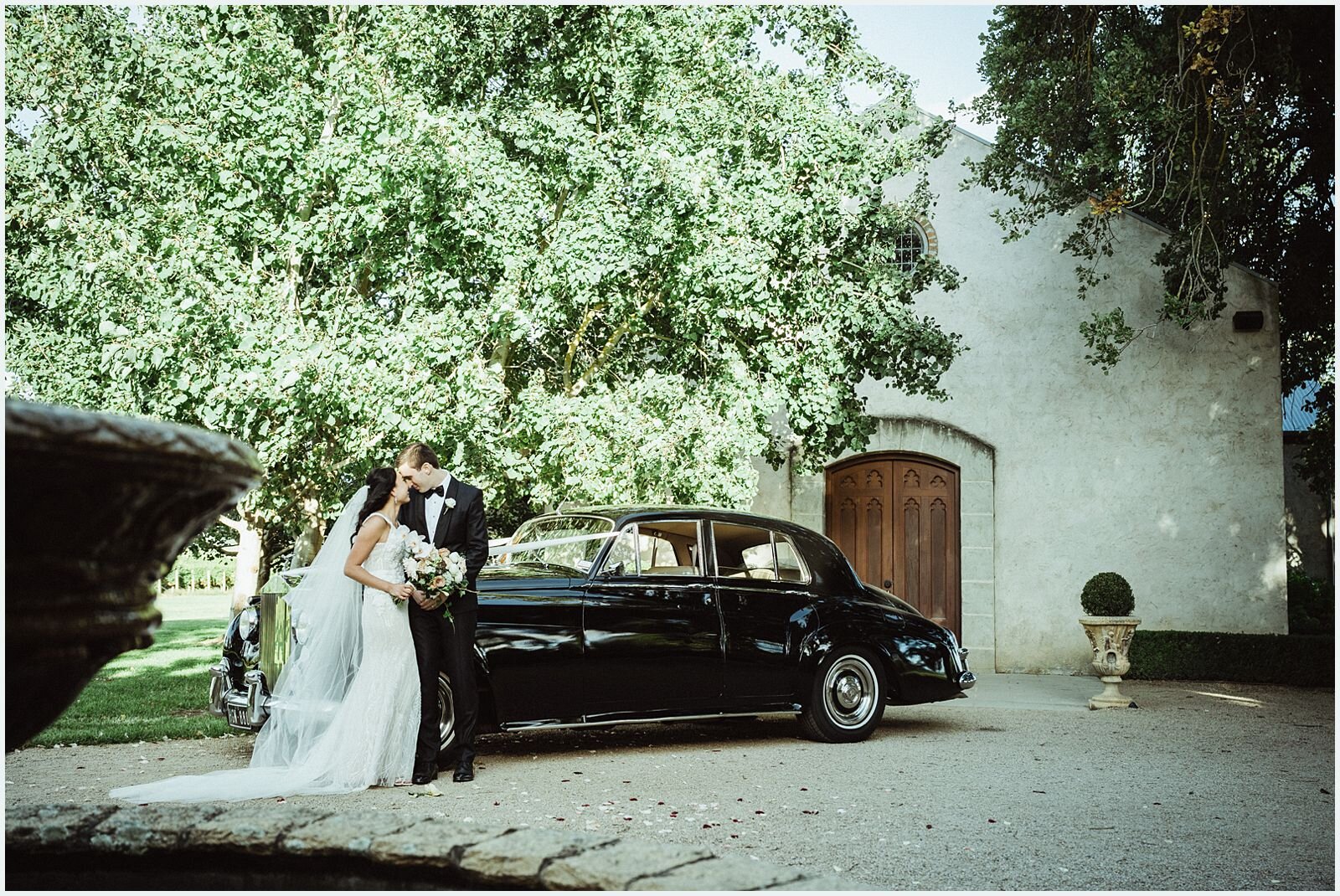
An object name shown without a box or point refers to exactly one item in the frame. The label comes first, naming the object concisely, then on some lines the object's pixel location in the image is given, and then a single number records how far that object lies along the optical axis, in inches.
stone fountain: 70.9
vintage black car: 301.9
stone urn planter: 446.6
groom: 274.5
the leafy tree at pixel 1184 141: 467.8
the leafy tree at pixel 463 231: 398.9
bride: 266.7
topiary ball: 460.8
